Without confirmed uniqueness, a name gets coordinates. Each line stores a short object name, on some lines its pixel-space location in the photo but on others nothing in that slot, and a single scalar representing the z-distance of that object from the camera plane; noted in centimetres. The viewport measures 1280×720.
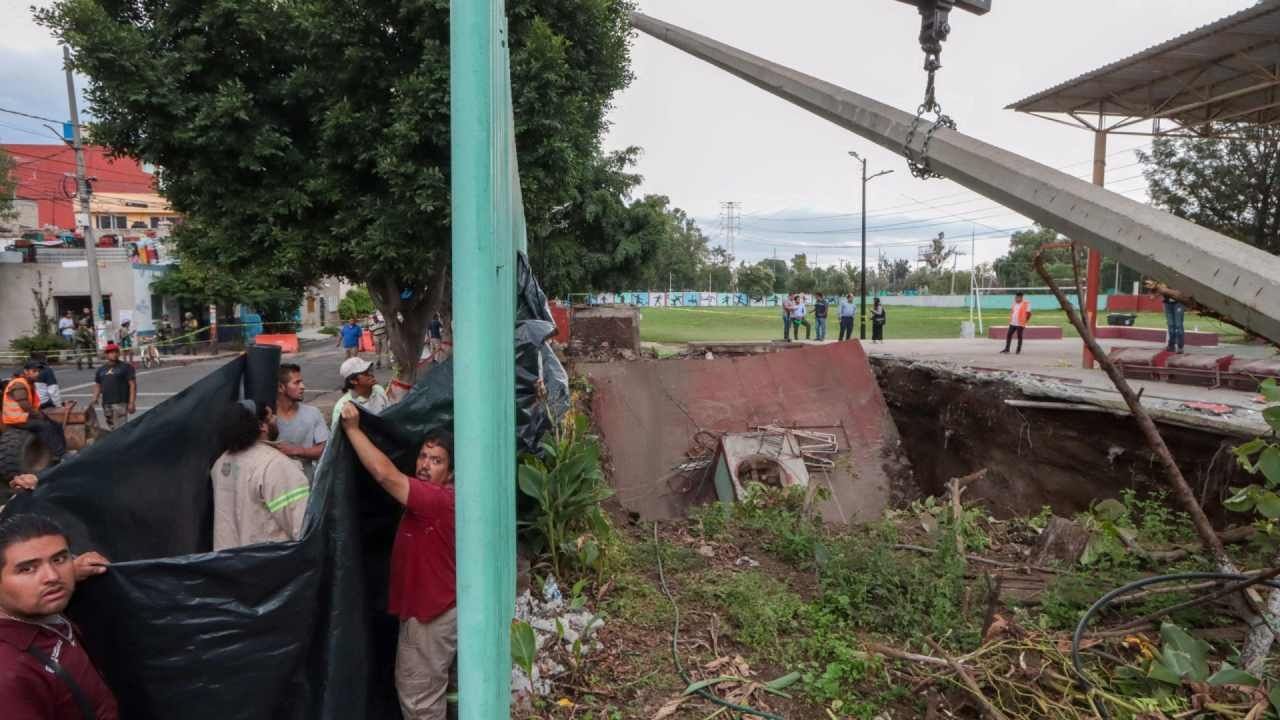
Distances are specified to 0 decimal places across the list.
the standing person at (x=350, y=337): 1629
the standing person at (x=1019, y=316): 1375
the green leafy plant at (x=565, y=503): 371
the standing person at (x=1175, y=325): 1179
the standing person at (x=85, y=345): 1894
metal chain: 356
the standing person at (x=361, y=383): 477
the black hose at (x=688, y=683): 276
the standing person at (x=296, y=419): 434
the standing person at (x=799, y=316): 2068
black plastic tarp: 198
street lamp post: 2112
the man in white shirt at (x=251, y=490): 276
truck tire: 546
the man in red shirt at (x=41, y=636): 172
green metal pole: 123
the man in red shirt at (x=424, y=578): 251
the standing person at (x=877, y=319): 1902
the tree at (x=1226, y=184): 1711
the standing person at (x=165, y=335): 2300
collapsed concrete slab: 782
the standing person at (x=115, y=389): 853
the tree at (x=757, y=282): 6756
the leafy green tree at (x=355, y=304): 3475
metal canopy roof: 770
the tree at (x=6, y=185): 2839
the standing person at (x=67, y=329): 2095
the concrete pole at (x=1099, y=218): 227
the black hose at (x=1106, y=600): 258
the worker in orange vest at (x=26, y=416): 581
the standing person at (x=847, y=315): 1880
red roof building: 3878
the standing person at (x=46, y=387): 812
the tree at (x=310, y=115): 694
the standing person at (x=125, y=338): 2019
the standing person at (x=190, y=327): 2378
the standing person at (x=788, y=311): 2055
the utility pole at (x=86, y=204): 1622
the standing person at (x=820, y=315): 2033
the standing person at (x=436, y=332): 2189
